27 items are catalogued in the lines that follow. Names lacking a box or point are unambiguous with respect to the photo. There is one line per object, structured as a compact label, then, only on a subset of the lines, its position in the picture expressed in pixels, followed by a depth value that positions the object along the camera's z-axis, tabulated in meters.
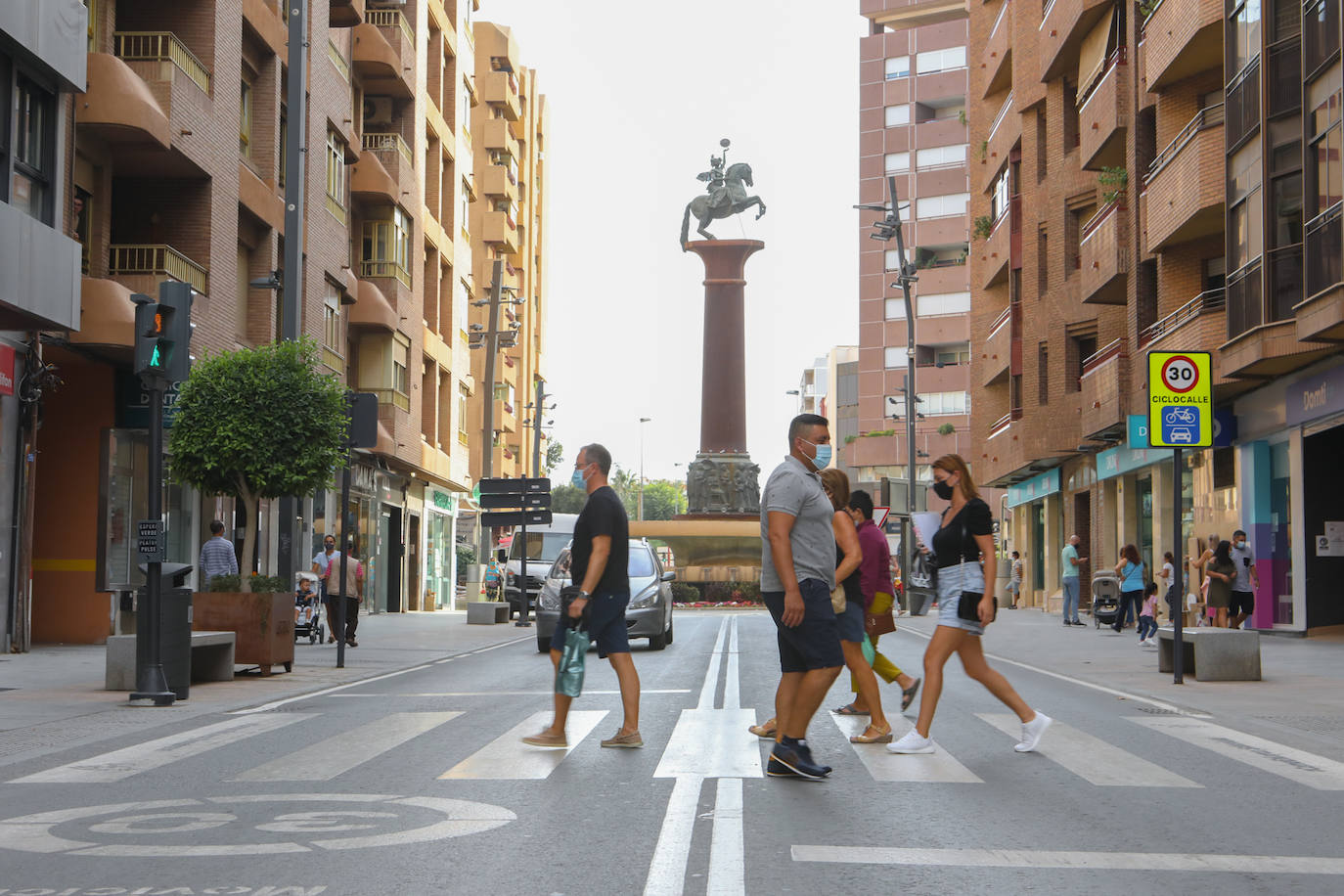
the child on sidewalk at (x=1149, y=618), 23.33
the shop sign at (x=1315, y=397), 23.94
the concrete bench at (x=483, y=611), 33.88
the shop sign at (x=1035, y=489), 45.22
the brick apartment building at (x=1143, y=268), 24.23
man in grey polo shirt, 8.14
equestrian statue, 56.59
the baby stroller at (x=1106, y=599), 30.83
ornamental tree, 17.69
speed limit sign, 15.58
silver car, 20.03
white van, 36.96
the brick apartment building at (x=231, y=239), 23.73
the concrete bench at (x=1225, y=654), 15.77
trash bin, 13.29
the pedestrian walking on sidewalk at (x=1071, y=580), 32.69
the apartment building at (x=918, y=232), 84.19
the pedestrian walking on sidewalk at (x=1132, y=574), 25.61
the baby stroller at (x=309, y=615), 24.08
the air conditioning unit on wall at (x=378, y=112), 42.81
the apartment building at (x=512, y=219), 72.50
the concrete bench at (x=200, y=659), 14.35
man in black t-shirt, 9.55
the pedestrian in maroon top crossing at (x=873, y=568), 11.46
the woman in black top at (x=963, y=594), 9.27
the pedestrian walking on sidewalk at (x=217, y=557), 20.92
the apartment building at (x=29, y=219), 18.88
